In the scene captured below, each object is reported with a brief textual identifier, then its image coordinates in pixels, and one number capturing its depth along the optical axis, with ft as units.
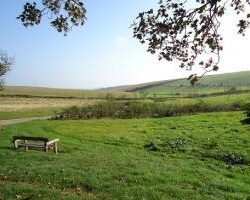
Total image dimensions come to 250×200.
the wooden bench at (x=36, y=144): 36.39
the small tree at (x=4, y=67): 91.15
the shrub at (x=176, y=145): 39.85
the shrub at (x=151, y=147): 40.25
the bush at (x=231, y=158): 34.81
